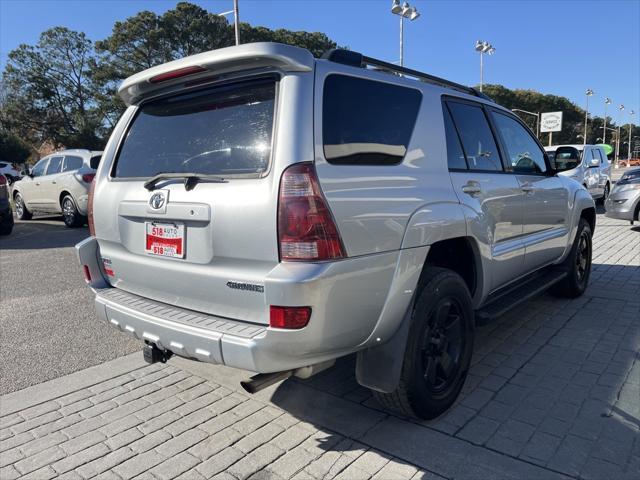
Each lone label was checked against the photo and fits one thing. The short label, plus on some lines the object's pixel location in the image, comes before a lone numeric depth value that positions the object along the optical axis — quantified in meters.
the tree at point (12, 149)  41.53
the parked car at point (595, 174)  13.10
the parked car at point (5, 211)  10.36
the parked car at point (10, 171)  24.72
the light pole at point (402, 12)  23.90
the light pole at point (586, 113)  73.06
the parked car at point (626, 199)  10.05
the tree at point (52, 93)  44.41
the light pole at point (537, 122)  68.97
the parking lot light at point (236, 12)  21.72
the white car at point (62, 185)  11.02
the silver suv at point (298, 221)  2.18
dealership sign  30.89
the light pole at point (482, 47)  41.28
